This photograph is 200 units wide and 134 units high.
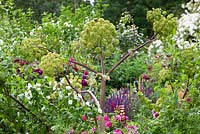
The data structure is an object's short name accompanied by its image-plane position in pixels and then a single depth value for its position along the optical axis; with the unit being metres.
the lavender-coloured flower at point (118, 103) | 5.05
